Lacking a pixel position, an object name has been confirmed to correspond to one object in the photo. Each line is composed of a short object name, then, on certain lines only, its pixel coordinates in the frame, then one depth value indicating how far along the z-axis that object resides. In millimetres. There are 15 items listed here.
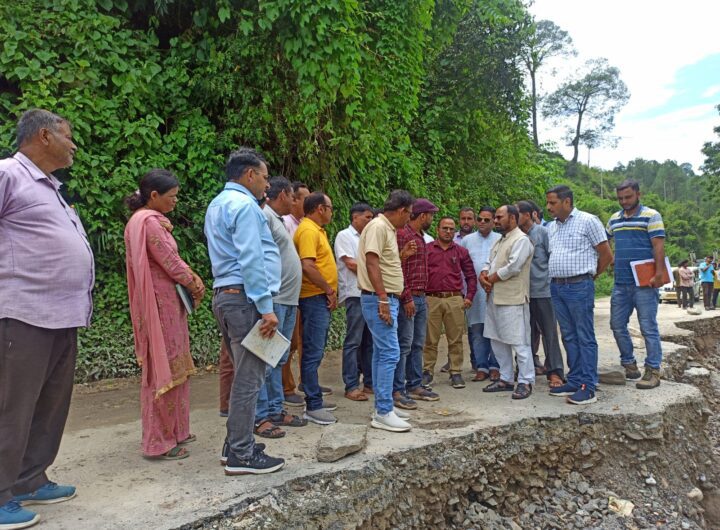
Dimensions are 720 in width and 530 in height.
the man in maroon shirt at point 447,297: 5324
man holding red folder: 4953
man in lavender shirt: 2533
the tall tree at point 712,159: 25281
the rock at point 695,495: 4426
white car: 17625
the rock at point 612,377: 5203
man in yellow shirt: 4230
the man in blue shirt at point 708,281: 14172
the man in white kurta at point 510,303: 4871
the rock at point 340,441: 3270
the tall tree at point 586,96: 34344
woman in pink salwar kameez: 3293
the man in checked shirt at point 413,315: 4520
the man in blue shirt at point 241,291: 2939
